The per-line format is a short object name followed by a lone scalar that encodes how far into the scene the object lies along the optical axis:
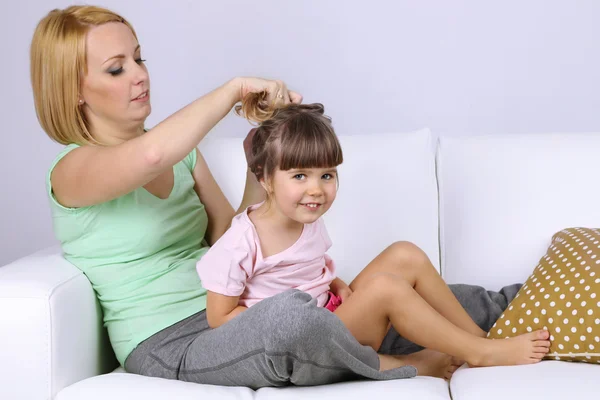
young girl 1.80
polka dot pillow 1.83
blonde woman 1.75
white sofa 2.25
